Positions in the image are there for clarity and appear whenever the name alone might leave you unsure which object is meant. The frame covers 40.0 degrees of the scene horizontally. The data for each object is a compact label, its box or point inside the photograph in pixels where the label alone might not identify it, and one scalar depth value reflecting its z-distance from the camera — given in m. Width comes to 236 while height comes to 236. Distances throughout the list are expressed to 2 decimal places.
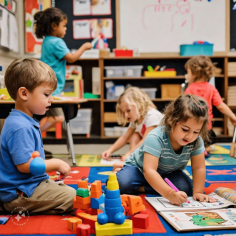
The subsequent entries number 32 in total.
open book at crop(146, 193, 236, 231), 0.91
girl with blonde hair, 1.84
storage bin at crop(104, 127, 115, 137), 3.23
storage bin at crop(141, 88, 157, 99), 3.25
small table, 1.81
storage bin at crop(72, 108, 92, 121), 3.25
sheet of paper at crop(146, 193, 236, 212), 1.06
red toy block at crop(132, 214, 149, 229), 0.94
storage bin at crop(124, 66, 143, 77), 3.24
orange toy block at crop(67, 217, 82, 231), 0.92
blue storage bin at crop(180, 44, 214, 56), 3.16
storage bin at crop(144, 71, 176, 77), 3.22
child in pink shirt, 2.34
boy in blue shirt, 1.00
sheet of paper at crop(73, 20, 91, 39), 3.40
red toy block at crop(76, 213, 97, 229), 0.92
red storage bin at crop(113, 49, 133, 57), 3.20
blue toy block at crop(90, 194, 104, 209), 0.94
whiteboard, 3.29
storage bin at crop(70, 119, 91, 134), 3.25
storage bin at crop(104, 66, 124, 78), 3.25
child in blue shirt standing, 2.08
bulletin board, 3.37
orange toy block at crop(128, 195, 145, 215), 0.94
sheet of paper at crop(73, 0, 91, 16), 3.38
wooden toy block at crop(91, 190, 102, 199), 0.94
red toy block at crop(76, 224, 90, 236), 0.87
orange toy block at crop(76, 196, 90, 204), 0.96
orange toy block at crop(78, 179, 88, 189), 1.01
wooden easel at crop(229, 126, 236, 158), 2.25
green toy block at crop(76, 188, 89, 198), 0.96
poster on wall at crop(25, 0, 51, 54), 3.36
